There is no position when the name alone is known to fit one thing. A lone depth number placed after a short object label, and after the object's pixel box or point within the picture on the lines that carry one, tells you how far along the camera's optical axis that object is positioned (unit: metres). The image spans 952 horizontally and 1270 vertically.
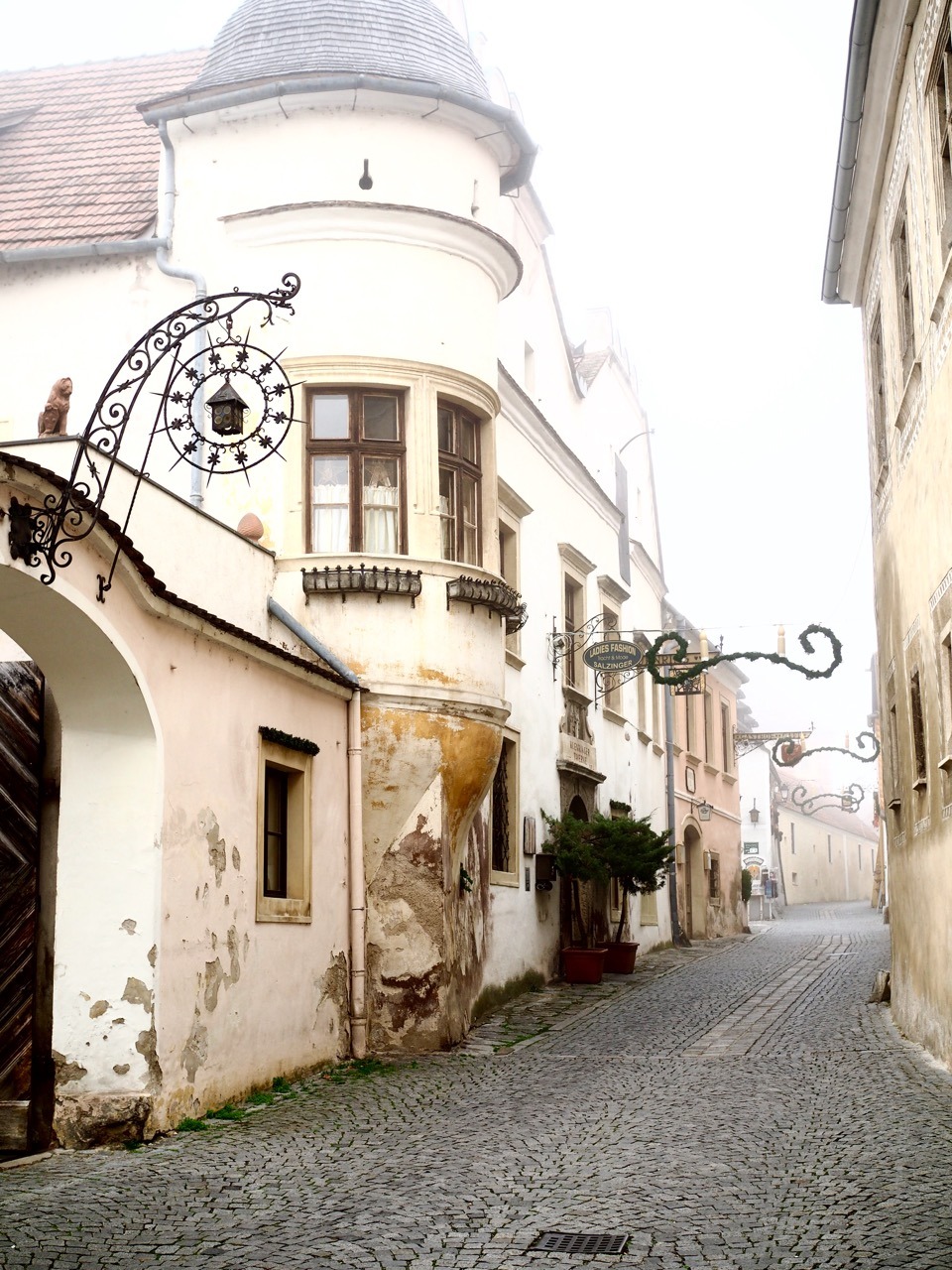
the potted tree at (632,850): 19.77
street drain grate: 6.48
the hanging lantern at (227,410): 9.16
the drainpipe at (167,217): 14.48
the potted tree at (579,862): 19.34
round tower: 13.49
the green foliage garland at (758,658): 18.06
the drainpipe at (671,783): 28.98
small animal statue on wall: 11.13
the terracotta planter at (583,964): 19.95
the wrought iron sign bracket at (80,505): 8.34
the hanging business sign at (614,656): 20.08
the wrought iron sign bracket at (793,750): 35.25
